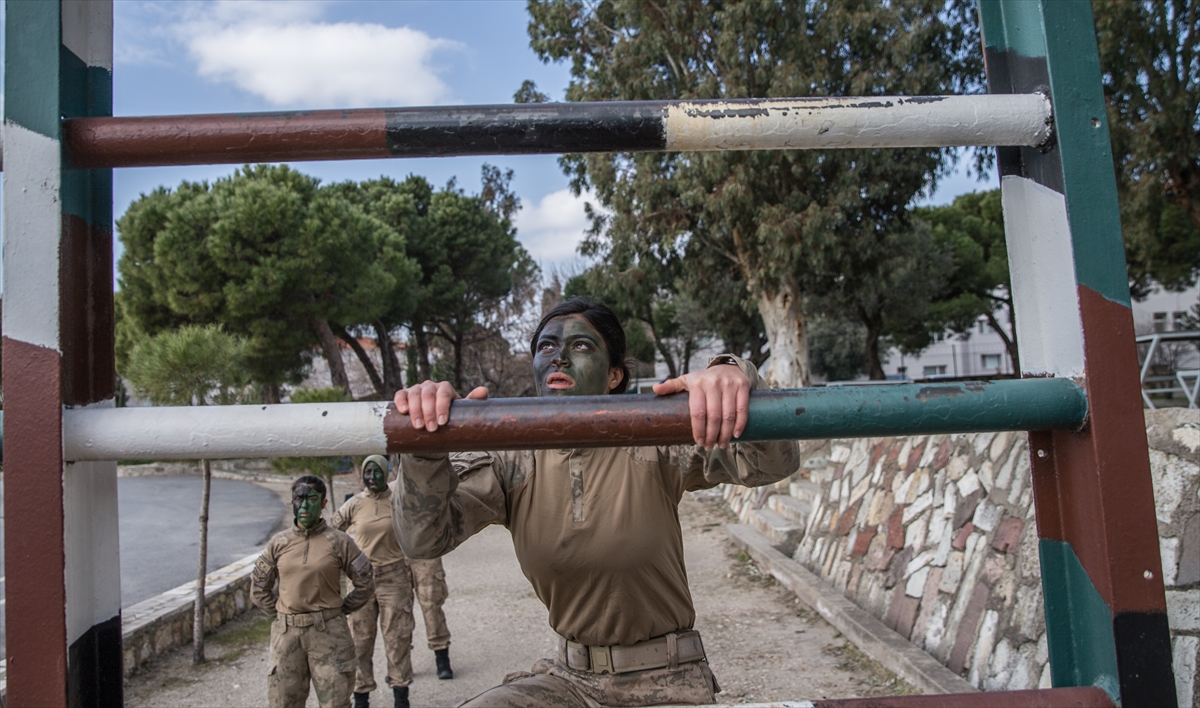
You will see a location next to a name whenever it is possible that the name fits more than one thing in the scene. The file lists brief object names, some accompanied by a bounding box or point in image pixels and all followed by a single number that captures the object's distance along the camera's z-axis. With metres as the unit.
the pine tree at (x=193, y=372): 7.73
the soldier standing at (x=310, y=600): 5.59
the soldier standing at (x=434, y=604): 7.12
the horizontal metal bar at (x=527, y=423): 1.02
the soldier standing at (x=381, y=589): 6.58
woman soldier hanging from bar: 2.23
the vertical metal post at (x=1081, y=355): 1.02
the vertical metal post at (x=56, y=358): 0.99
